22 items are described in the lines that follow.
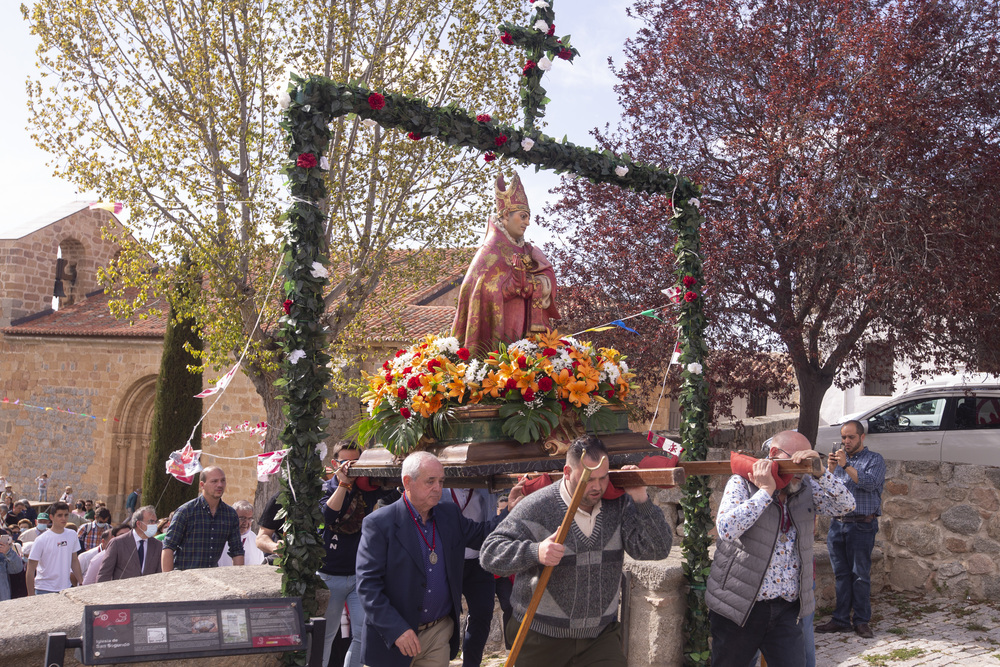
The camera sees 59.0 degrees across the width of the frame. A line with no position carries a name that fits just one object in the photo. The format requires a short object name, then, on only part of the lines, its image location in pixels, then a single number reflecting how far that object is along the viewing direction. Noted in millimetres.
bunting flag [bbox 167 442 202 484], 7031
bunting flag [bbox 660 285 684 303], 7355
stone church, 23656
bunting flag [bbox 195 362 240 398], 5724
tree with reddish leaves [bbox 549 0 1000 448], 9172
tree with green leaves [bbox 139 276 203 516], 20625
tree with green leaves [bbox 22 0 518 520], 13883
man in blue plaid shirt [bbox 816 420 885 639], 7469
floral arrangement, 5641
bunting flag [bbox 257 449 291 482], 6377
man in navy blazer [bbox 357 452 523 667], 4234
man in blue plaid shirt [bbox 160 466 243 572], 6535
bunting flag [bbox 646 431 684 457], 7136
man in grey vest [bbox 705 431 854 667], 4586
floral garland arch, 5113
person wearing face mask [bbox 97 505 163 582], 8211
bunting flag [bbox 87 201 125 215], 8476
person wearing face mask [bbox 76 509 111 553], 11655
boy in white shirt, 9453
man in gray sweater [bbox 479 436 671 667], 3984
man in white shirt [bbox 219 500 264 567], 9117
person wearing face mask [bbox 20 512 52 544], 11219
